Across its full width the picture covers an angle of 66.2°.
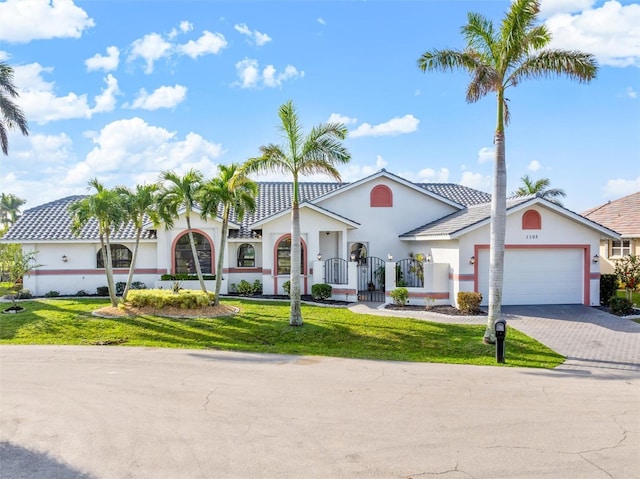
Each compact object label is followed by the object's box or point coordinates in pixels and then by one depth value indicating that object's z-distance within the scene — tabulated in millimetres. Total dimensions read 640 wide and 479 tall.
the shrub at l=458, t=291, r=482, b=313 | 18312
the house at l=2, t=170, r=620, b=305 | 19844
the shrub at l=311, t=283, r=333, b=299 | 21750
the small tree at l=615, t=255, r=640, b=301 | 20453
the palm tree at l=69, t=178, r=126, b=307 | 17672
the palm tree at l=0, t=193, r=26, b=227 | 54659
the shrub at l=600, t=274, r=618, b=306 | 20562
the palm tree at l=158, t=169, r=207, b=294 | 18703
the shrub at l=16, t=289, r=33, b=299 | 23641
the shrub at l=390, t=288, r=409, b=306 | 19739
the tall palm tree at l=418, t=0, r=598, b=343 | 13031
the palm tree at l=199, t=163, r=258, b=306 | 18141
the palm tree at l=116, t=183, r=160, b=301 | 18594
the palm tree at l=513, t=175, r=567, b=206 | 40938
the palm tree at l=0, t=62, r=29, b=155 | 23375
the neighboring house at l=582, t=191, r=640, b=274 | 28031
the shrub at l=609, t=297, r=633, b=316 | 18516
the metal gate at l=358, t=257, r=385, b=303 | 24312
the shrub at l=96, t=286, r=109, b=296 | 24141
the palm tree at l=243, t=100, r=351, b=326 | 15648
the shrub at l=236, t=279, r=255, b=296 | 23844
